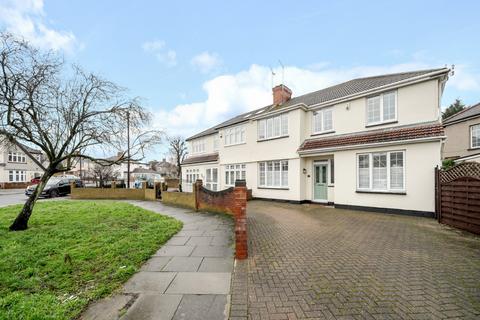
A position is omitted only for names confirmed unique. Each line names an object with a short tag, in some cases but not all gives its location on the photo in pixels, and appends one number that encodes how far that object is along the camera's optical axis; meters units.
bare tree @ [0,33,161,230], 6.88
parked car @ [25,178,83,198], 18.72
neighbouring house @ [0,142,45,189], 32.50
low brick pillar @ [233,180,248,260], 4.71
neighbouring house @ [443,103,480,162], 15.56
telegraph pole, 8.52
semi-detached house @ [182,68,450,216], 9.30
